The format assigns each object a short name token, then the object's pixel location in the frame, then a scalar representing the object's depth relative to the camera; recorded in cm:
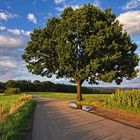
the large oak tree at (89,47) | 1698
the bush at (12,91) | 3708
